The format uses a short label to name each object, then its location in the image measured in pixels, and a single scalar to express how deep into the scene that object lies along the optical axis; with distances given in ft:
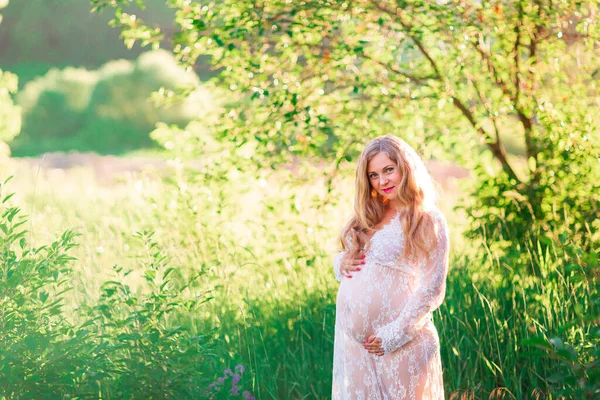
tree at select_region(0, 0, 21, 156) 33.45
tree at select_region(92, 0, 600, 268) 15.76
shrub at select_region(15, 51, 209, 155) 91.35
